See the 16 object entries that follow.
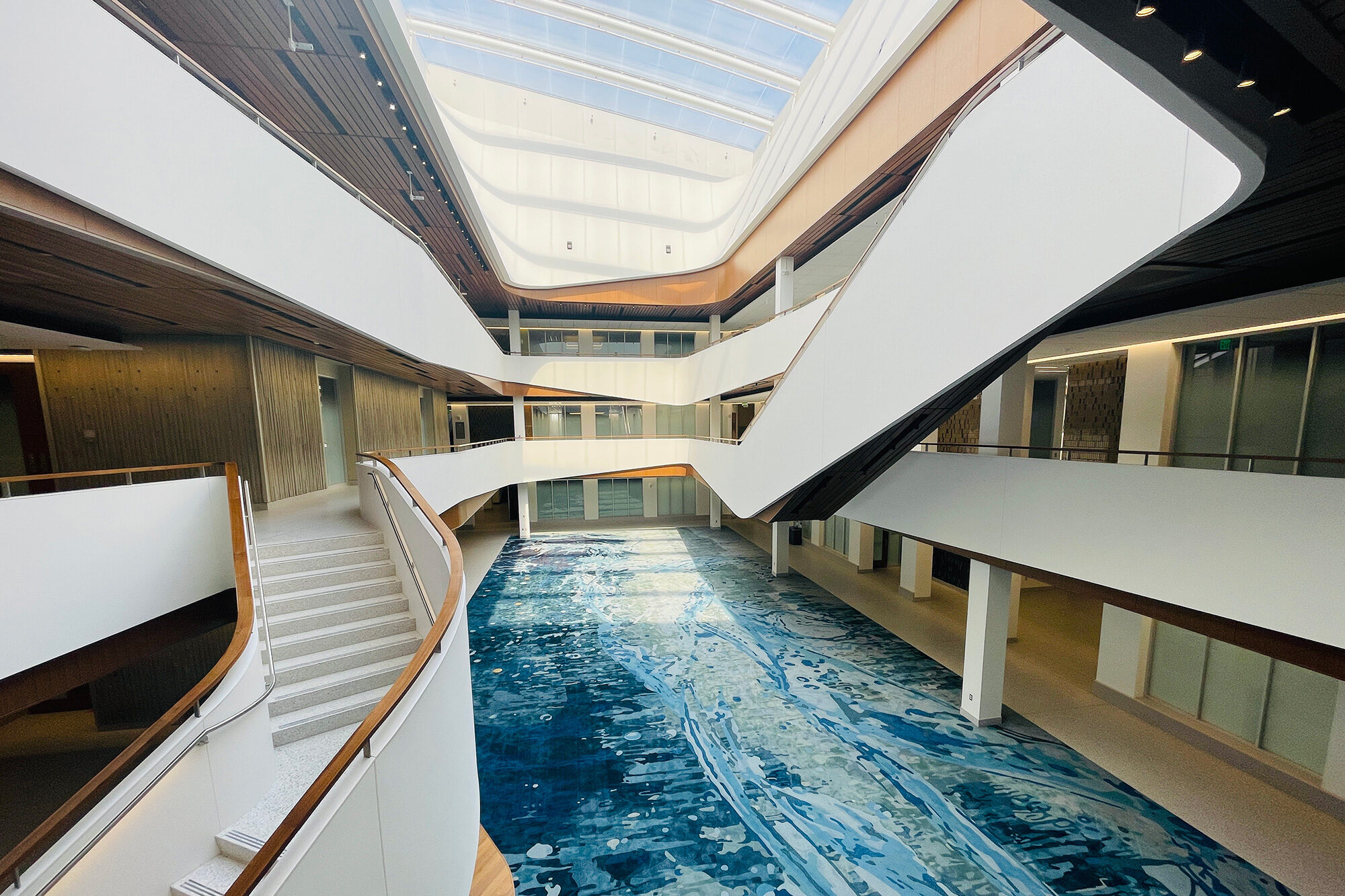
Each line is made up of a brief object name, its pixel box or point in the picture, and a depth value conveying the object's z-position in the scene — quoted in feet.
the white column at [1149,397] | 25.49
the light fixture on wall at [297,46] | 17.80
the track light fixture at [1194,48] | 6.07
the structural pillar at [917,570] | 40.42
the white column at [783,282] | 41.29
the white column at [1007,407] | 27.09
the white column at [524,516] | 60.90
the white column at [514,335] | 59.06
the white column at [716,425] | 62.69
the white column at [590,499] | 70.13
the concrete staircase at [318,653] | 11.66
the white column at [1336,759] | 18.57
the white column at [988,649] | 24.02
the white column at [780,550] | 46.42
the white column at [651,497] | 71.92
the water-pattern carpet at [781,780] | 16.38
